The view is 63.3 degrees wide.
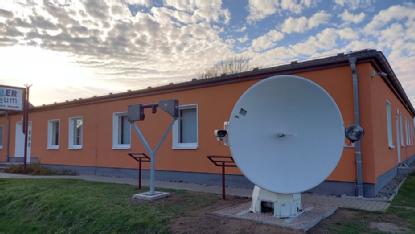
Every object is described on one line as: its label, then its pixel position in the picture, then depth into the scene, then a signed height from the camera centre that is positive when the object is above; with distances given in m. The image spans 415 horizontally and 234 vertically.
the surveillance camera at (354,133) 5.36 +0.15
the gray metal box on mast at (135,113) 7.77 +0.69
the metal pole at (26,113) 15.05 +1.35
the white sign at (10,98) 15.19 +2.08
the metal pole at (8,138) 18.44 +0.28
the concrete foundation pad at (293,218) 4.96 -1.19
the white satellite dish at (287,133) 5.16 +0.15
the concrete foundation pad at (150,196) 7.21 -1.15
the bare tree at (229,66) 32.31 +7.49
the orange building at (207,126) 7.43 +0.56
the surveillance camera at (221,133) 5.83 +0.17
